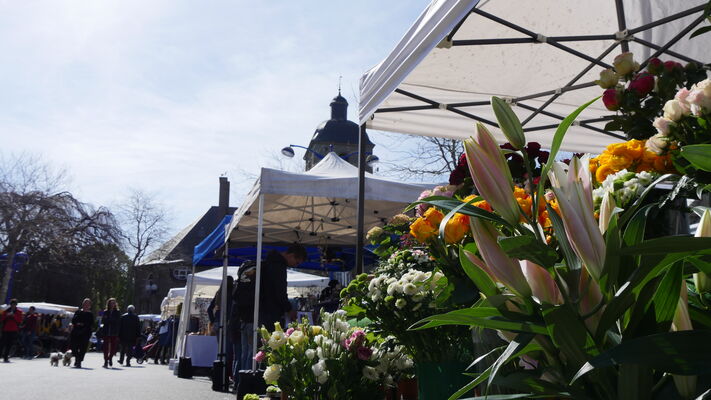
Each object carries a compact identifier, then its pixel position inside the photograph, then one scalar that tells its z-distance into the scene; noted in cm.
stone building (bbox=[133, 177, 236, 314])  5653
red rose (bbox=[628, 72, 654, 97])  187
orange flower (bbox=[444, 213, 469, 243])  145
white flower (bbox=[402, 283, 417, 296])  221
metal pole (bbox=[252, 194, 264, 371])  652
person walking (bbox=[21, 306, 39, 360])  2366
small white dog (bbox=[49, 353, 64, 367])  1752
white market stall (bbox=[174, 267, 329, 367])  1299
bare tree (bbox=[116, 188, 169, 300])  5144
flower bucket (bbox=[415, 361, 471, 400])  216
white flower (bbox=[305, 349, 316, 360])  307
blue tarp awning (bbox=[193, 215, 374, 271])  971
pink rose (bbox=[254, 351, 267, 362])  347
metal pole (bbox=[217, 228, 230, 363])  958
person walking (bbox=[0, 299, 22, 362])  1928
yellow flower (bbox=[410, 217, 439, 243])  168
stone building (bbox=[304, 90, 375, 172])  7306
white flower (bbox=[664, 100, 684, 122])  137
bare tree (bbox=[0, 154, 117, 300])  3488
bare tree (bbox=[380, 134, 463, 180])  1935
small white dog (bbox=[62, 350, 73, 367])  1734
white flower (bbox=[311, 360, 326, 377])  295
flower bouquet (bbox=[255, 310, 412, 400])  296
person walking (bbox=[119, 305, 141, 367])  1877
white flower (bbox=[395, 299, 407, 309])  224
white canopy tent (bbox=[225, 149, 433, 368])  671
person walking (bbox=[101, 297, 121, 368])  1703
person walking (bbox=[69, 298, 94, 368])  1684
